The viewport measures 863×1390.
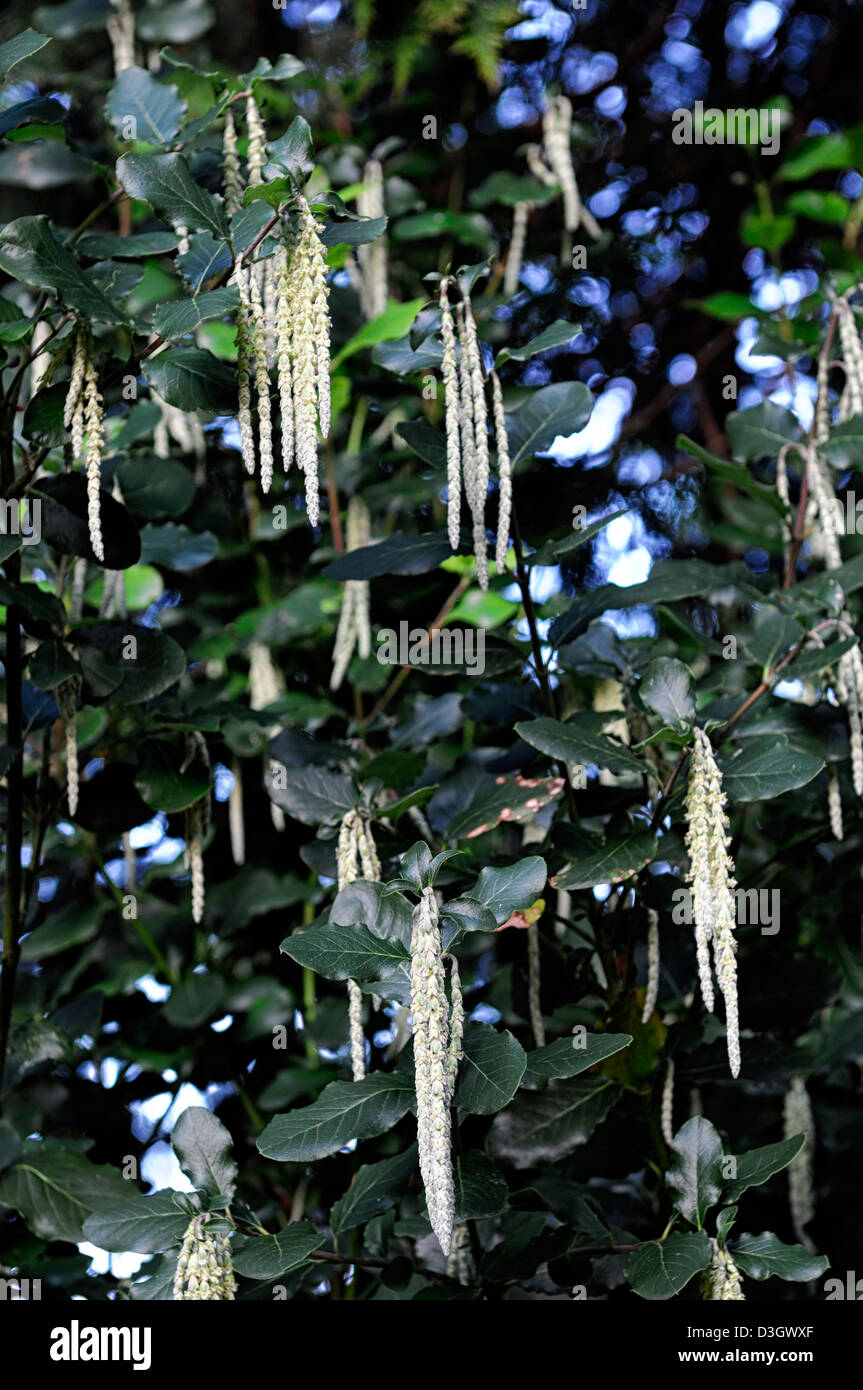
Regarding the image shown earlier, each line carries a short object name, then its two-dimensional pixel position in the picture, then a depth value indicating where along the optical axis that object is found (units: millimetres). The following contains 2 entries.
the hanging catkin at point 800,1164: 1939
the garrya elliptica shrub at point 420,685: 1671
